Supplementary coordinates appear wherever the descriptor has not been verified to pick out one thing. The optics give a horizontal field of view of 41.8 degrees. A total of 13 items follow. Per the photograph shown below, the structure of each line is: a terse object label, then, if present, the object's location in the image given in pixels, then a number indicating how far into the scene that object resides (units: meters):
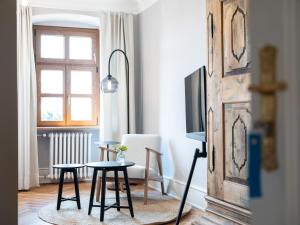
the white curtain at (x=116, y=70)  6.08
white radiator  5.98
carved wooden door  1.78
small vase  4.47
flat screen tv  2.82
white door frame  0.77
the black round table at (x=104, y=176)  3.74
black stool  4.28
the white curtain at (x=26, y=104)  5.57
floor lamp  5.30
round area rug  3.70
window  6.24
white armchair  4.79
